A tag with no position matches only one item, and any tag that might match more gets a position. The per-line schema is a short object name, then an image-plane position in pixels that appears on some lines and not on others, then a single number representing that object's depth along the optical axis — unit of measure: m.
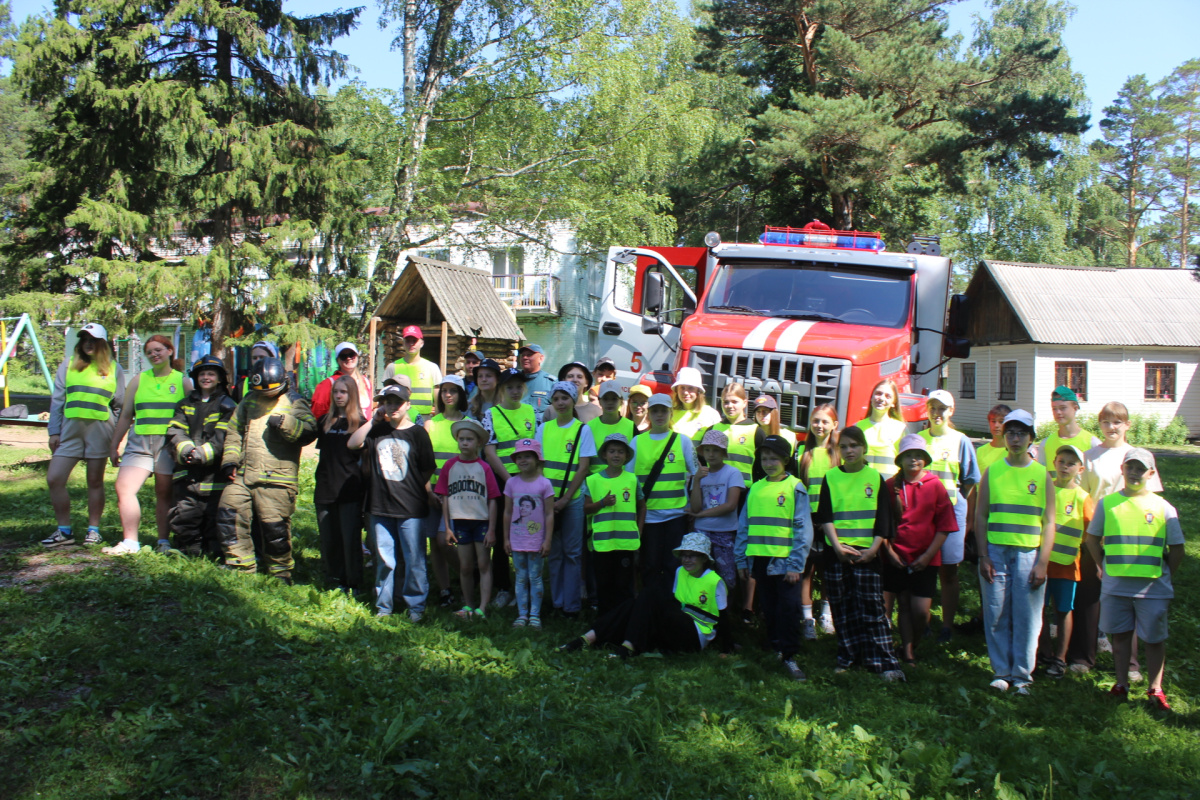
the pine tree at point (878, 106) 21.72
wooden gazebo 16.75
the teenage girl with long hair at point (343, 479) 6.62
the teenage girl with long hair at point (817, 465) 6.11
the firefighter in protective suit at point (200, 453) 6.57
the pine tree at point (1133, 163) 43.33
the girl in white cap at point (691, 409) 6.92
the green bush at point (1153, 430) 25.83
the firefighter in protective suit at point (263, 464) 6.54
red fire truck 7.82
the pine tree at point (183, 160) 18.19
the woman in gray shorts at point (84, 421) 6.88
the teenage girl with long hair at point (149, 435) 6.69
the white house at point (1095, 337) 26.81
